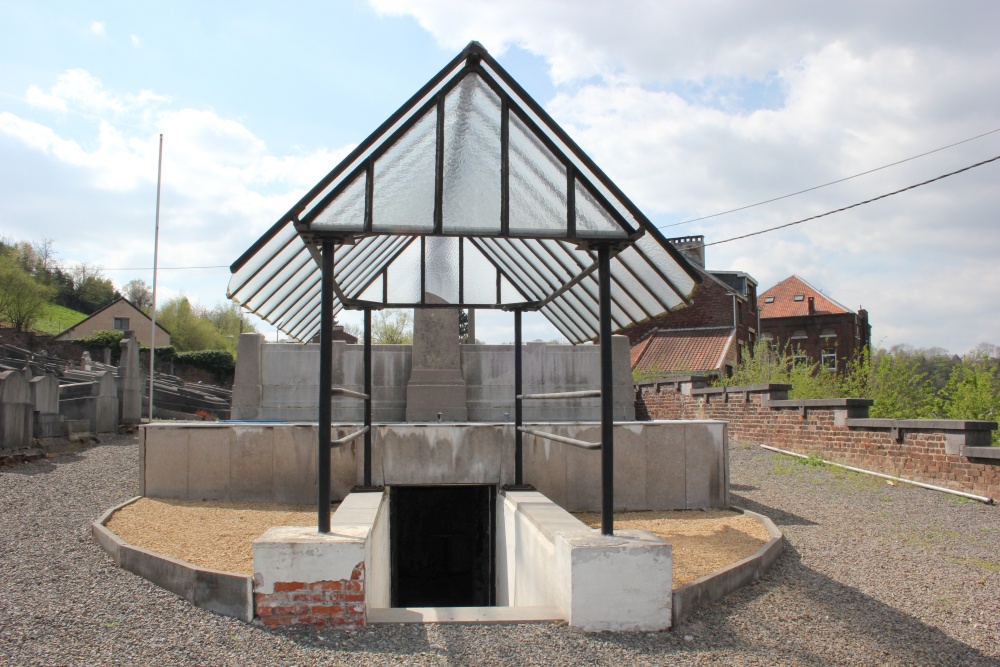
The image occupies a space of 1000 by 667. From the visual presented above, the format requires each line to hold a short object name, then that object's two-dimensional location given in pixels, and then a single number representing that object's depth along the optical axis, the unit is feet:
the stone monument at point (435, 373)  42.22
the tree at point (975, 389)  40.57
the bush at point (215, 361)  143.33
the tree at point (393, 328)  152.29
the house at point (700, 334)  114.01
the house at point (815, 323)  155.84
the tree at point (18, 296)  153.89
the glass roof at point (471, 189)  14.75
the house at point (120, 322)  189.37
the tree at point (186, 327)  196.03
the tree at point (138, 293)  241.14
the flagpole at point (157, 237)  67.82
